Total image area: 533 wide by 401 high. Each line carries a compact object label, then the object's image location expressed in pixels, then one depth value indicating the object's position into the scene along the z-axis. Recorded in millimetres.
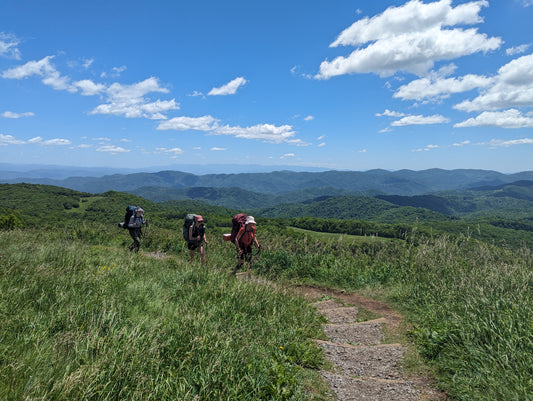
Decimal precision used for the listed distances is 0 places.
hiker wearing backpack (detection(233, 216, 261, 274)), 8023
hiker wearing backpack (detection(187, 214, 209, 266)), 8672
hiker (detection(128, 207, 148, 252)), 10211
